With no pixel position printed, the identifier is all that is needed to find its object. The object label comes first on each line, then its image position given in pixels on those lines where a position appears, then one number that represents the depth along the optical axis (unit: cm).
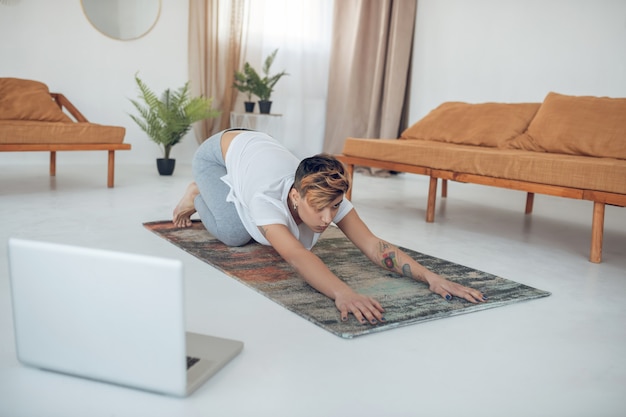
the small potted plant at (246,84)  522
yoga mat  169
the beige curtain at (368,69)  561
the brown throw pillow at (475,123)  372
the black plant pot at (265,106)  529
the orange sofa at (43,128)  346
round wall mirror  508
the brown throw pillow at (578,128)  308
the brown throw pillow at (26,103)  391
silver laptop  109
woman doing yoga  174
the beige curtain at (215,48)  545
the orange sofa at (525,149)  253
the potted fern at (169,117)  478
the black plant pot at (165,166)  472
